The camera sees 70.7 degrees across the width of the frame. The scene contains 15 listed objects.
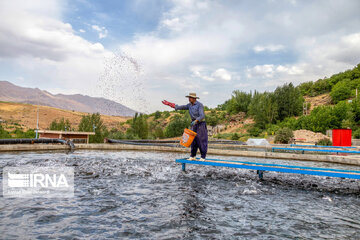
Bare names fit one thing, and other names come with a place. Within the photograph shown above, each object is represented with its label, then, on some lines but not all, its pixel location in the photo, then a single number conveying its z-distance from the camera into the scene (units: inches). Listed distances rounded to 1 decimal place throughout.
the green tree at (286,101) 1766.7
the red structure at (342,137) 660.7
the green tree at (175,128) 1653.4
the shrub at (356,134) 1057.1
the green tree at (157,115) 3140.3
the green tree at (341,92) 2004.2
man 304.5
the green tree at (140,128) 1091.9
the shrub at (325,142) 770.8
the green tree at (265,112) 1701.5
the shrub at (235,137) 1353.3
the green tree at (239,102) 2288.4
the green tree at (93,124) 939.0
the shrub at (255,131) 1541.6
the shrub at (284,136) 924.6
